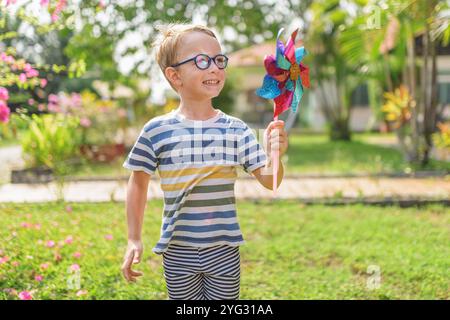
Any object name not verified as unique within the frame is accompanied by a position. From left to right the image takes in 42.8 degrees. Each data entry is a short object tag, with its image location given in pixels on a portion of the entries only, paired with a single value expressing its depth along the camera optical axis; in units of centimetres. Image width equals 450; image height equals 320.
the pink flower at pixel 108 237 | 486
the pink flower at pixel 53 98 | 1016
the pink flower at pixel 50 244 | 438
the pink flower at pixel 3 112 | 353
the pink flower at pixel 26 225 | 504
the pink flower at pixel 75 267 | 382
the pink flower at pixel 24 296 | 339
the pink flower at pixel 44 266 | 405
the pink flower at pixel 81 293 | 356
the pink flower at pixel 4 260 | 349
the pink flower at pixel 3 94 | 360
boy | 213
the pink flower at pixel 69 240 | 460
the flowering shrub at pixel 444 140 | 679
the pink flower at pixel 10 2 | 346
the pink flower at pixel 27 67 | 389
